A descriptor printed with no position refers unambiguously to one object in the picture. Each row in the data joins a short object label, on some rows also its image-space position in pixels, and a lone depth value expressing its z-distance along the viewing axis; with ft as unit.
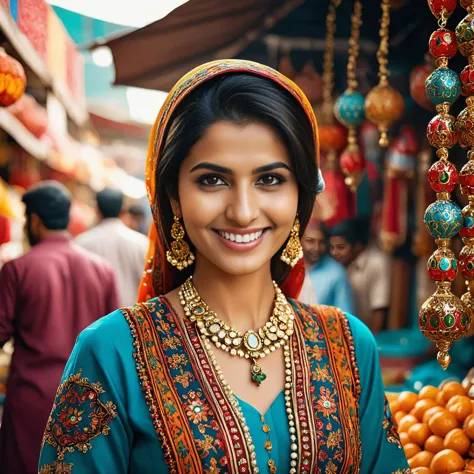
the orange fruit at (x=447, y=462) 6.88
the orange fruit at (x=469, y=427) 7.10
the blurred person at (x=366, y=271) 15.44
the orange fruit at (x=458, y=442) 7.09
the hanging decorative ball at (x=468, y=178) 5.47
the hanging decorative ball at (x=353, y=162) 11.48
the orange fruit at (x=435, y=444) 7.27
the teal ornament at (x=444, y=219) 5.29
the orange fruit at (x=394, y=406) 8.32
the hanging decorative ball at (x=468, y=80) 5.47
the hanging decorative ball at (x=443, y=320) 5.29
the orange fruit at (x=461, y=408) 7.40
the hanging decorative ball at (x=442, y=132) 5.41
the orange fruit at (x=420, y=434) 7.51
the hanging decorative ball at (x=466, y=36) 5.42
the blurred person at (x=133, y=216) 22.74
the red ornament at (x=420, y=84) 10.64
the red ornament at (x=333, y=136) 12.60
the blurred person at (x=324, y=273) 14.25
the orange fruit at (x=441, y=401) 7.93
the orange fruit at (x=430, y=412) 7.57
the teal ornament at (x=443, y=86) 5.39
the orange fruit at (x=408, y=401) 8.16
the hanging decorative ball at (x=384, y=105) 10.62
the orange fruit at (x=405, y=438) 7.56
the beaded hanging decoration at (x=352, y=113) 10.96
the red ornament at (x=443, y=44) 5.53
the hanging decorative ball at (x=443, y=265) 5.35
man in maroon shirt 10.22
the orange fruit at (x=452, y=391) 7.91
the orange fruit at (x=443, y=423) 7.32
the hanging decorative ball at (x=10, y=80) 7.50
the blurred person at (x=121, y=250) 14.88
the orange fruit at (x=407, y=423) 7.75
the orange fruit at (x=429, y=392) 8.11
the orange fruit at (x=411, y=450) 7.42
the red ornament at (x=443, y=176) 5.39
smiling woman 4.91
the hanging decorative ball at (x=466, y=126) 5.39
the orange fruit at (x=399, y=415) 8.10
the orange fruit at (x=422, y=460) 7.17
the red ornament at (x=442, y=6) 5.55
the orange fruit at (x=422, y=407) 7.87
